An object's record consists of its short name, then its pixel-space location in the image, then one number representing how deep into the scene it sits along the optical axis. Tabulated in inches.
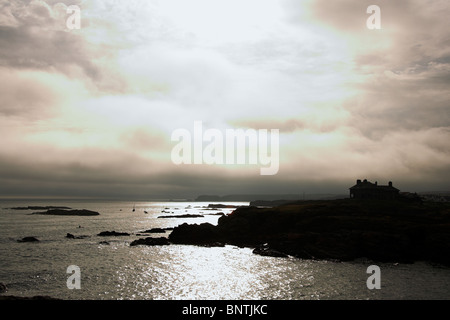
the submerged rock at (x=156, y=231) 4301.2
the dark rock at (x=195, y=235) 3186.5
